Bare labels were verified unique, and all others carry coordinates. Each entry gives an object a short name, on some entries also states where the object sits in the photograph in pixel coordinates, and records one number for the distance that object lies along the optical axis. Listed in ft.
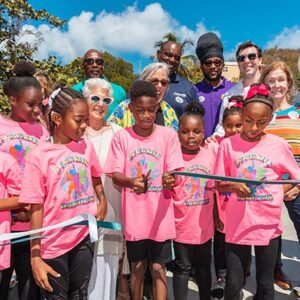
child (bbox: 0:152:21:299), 7.27
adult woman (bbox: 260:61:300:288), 10.84
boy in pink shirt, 8.59
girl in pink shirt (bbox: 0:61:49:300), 8.07
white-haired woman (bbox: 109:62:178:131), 10.74
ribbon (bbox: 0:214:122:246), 6.32
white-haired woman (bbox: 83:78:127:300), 9.00
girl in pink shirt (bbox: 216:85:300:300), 8.50
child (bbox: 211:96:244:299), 10.48
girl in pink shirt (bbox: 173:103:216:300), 9.22
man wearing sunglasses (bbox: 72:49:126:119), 14.22
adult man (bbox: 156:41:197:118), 12.93
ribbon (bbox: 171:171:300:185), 7.05
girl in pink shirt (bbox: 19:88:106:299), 6.93
